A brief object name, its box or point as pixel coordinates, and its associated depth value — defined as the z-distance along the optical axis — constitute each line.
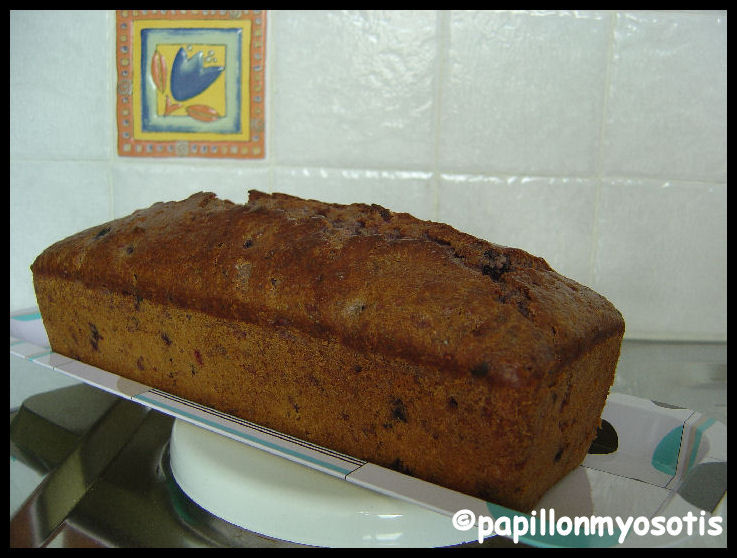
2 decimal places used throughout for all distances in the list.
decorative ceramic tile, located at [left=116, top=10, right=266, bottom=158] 0.51
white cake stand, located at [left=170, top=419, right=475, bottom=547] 0.31
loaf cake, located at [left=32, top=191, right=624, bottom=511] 0.30
